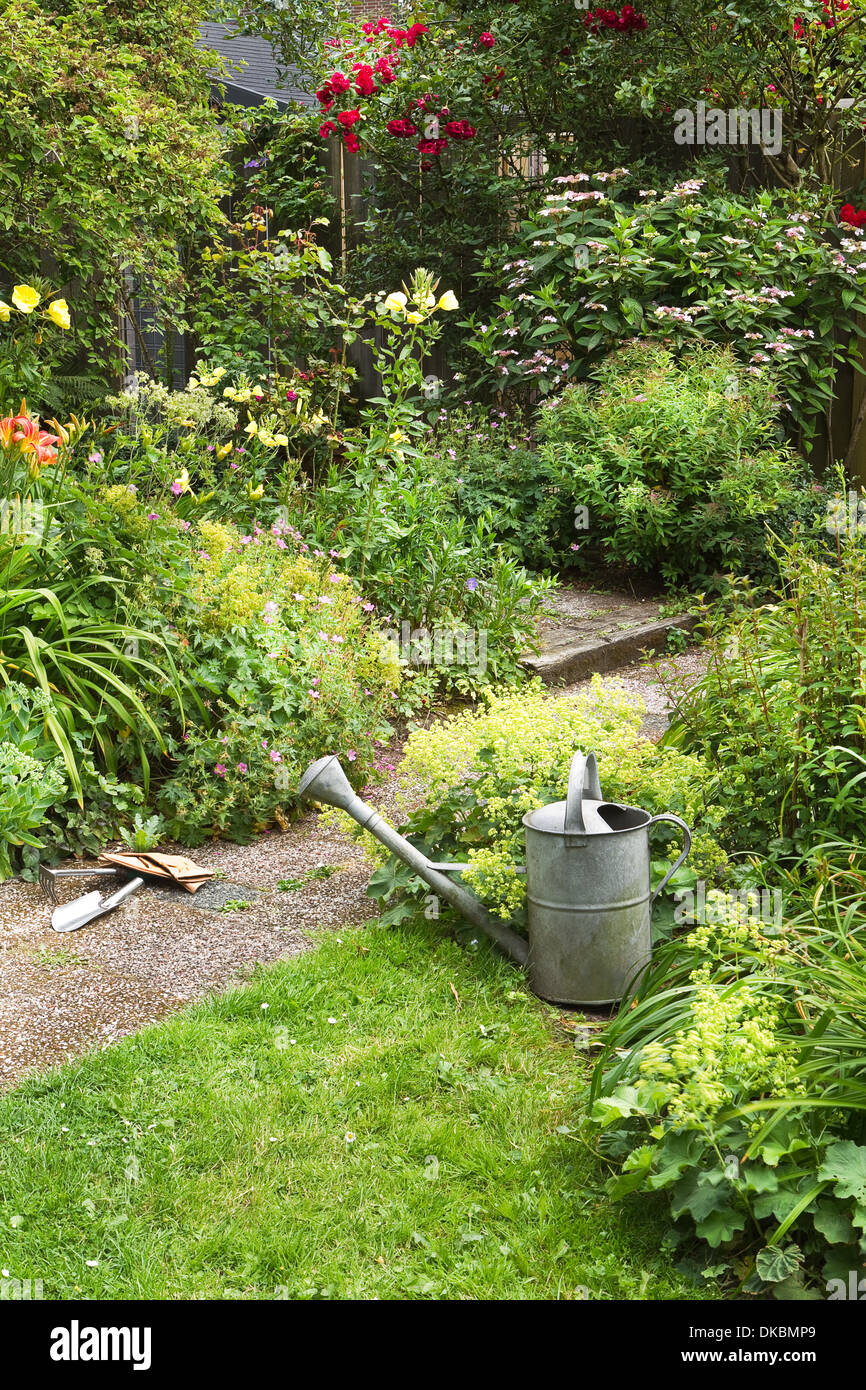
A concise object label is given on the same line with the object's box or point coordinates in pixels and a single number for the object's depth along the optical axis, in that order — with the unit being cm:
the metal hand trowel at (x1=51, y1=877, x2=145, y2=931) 322
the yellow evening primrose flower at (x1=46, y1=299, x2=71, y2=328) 388
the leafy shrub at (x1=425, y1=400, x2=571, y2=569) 635
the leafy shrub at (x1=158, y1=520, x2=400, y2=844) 389
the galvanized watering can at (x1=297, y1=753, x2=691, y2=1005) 275
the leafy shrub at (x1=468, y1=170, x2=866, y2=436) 679
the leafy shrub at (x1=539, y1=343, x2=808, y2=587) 607
